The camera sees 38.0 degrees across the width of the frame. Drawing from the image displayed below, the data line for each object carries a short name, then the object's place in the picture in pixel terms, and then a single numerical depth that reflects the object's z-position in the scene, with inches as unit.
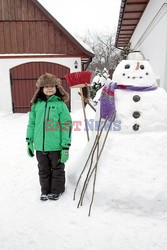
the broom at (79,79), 115.2
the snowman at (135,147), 102.0
